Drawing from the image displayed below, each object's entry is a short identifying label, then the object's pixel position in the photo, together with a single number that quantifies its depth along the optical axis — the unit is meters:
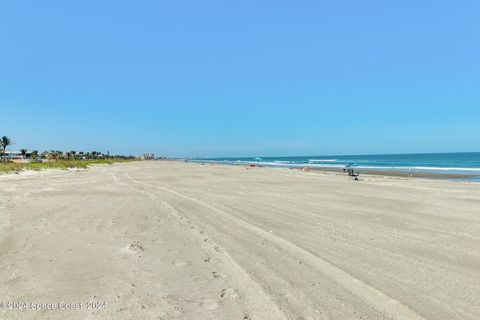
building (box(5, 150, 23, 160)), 153.66
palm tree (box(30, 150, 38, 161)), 124.69
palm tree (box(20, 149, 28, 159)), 146.38
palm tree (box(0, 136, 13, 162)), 112.66
